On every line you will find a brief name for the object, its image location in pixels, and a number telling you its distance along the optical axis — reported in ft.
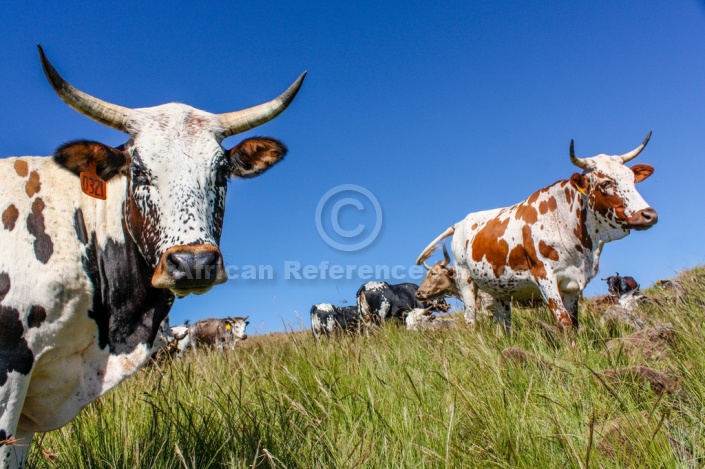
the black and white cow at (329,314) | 60.62
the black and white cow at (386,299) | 53.16
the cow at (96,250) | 8.50
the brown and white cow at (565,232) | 21.83
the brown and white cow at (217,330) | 76.74
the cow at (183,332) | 70.38
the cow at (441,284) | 39.99
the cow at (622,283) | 43.27
